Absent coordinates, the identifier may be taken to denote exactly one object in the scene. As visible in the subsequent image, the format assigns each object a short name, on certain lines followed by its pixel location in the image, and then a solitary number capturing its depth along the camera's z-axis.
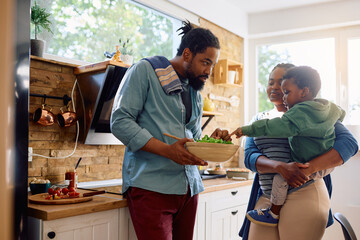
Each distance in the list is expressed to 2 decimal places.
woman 1.53
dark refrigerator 0.86
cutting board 1.62
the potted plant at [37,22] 2.08
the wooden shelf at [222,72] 3.71
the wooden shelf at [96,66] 2.16
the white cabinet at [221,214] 2.41
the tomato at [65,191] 1.80
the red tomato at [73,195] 1.76
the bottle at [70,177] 2.11
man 1.52
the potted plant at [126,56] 2.44
